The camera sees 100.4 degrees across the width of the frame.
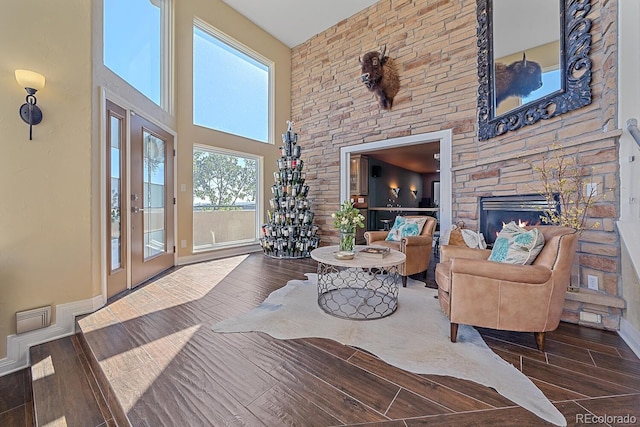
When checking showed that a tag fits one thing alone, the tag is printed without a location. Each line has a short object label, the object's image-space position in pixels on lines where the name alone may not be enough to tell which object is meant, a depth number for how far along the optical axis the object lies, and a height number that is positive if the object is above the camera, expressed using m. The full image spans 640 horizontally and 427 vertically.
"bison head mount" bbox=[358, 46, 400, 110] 4.55 +2.36
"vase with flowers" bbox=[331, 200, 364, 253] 2.62 -0.11
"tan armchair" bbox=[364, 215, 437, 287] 3.23 -0.45
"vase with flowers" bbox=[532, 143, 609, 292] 2.23 +0.19
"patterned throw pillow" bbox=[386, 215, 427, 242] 3.75 -0.22
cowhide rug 1.49 -0.92
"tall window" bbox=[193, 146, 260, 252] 4.69 +0.29
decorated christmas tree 4.97 -0.01
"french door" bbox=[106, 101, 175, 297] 2.81 +0.17
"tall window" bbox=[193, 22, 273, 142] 4.64 +2.47
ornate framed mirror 2.36 +1.63
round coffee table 2.35 -0.87
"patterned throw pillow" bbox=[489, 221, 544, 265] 1.93 -0.25
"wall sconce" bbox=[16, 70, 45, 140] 1.99 +0.91
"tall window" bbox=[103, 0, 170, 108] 2.86 +2.13
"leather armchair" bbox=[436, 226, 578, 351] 1.75 -0.52
